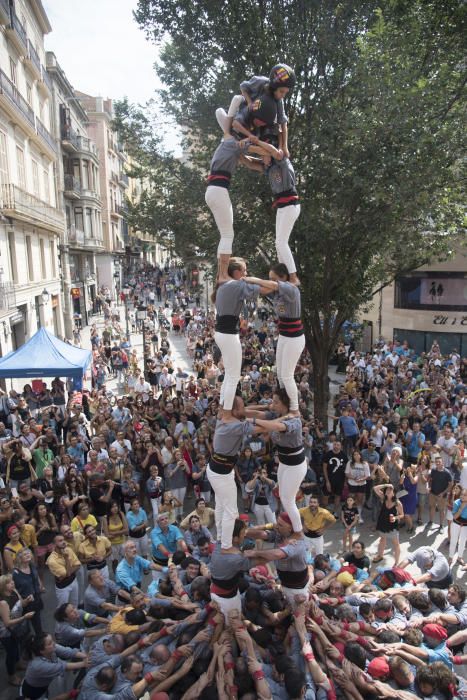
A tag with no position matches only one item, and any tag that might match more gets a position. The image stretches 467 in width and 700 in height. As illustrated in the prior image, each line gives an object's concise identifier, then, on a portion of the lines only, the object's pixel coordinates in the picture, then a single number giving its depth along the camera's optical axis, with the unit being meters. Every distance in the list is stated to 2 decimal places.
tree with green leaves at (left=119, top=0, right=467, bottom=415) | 10.55
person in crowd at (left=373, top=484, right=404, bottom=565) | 8.56
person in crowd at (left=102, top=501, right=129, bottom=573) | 8.16
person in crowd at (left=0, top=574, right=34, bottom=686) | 6.07
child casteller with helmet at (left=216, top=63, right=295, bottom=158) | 5.82
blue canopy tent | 12.74
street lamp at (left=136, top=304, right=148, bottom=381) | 18.10
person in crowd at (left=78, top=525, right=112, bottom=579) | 7.34
